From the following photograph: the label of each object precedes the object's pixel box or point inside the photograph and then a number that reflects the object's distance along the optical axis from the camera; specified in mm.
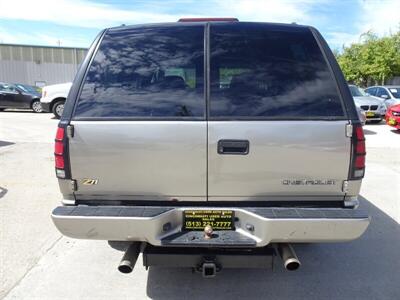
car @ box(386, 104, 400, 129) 11500
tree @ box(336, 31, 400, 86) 27297
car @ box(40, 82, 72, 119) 14047
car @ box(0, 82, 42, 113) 16734
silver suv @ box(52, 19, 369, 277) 2410
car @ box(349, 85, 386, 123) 13805
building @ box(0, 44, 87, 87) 35156
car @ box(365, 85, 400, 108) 14866
